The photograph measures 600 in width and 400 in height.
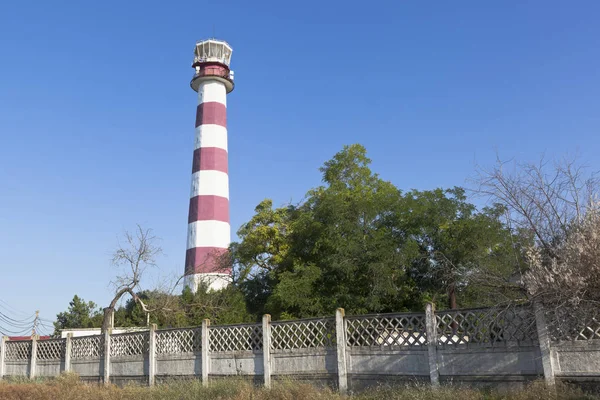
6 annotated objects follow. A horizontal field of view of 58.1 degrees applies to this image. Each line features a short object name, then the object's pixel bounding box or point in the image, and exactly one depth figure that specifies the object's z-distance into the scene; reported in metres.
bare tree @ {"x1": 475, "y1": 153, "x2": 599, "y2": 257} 8.46
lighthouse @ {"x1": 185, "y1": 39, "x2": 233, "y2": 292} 27.92
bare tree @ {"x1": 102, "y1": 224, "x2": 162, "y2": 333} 19.09
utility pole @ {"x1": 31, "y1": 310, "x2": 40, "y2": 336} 36.94
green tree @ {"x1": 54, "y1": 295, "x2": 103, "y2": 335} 35.41
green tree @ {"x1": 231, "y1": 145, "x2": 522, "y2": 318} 16.39
